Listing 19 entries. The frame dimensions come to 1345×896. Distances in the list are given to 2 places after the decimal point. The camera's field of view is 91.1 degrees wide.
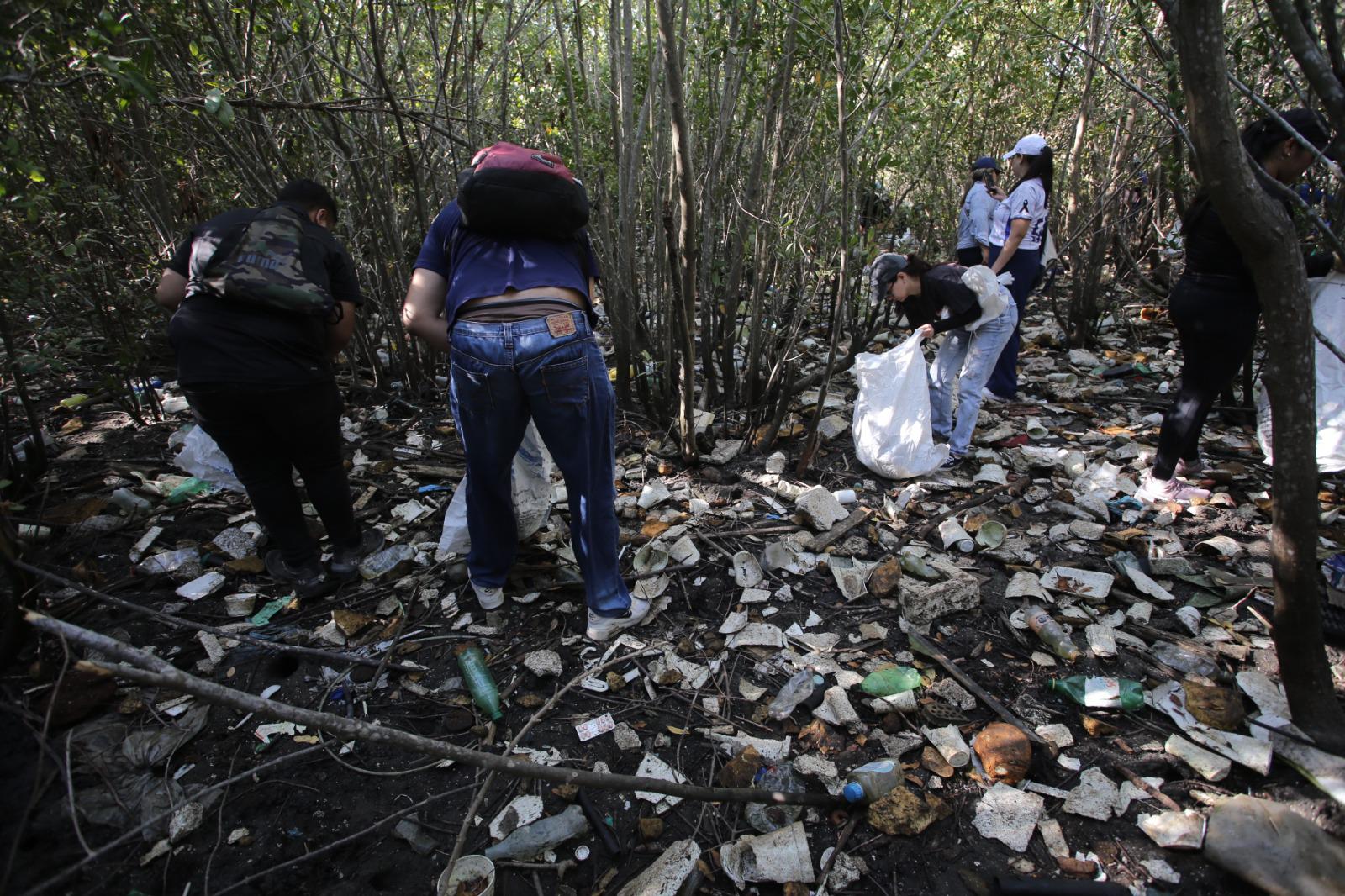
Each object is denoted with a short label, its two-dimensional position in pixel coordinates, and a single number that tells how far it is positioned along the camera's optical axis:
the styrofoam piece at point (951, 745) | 1.92
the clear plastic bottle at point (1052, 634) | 2.28
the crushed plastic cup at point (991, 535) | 2.94
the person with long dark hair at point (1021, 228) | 4.26
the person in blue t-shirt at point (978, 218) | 4.81
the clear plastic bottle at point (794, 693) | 2.12
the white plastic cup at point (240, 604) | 2.65
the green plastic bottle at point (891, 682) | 2.15
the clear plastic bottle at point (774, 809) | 1.77
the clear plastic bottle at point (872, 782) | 1.78
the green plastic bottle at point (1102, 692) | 2.06
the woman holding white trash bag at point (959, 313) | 3.48
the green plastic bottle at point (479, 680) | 2.14
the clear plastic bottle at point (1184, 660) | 2.18
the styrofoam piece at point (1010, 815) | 1.71
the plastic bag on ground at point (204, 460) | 3.15
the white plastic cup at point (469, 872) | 1.57
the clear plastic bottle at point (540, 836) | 1.68
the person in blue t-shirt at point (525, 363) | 2.05
